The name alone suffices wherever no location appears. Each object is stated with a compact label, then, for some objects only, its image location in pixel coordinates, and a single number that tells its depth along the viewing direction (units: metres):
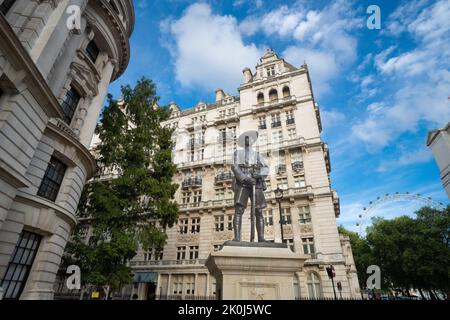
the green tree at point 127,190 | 11.88
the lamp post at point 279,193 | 16.33
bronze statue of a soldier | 7.12
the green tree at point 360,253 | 35.16
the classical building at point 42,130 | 7.80
